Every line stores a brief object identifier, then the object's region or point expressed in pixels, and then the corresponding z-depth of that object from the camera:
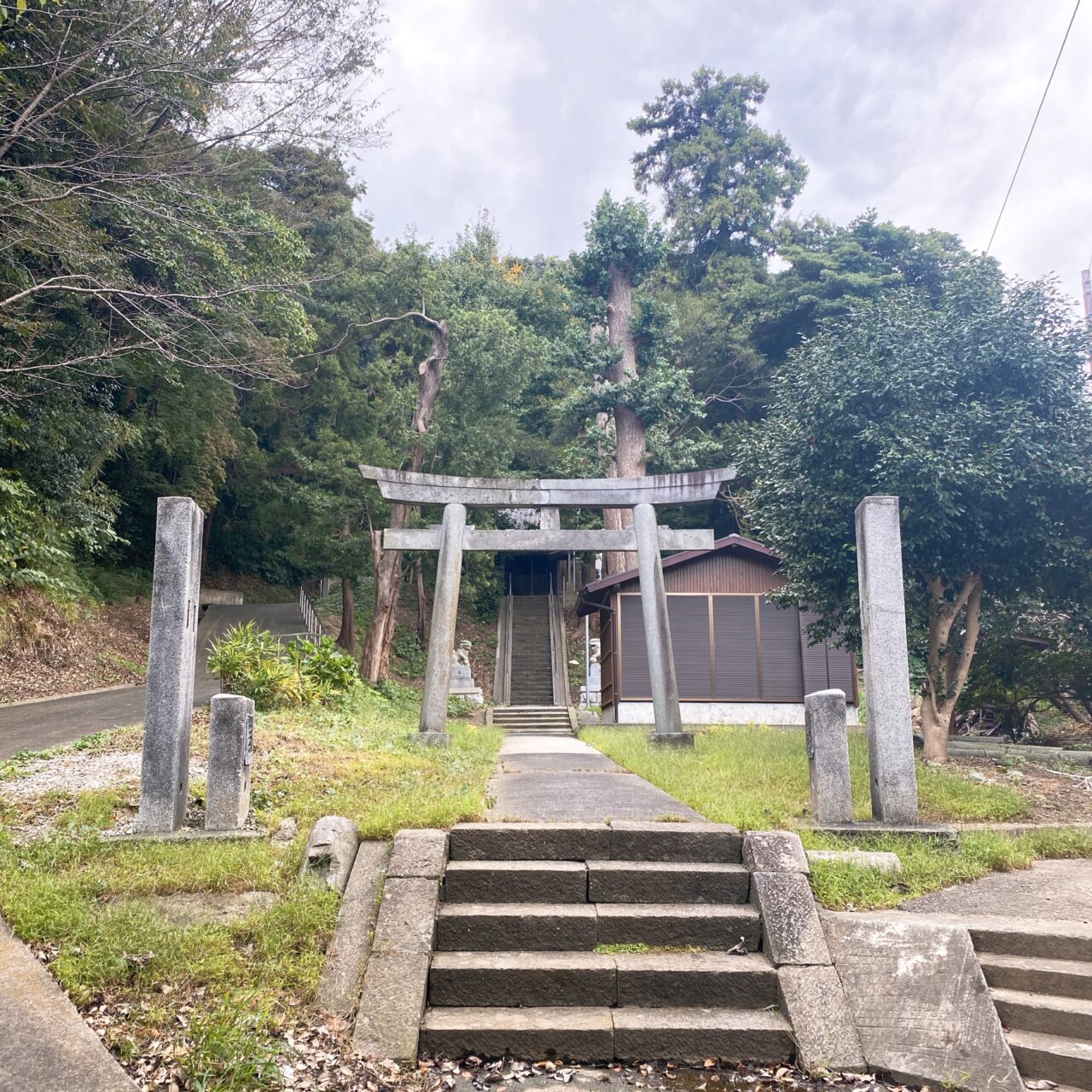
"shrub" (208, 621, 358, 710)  12.16
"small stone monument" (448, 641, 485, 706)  21.33
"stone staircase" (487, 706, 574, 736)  18.02
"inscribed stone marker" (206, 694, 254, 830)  5.62
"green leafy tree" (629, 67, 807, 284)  30.72
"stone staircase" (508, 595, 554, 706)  22.84
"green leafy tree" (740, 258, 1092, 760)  9.17
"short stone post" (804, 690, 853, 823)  5.93
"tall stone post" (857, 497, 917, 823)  6.11
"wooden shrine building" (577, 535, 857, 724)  18.08
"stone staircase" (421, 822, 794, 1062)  3.92
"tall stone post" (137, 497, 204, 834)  5.65
